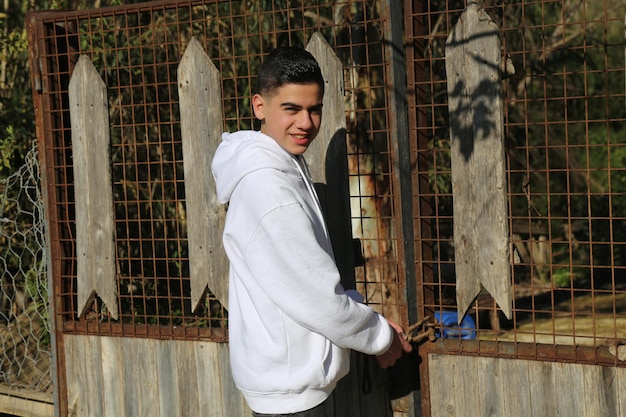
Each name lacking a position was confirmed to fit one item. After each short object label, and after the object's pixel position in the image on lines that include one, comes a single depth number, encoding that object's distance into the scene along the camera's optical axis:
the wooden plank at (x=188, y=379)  8.29
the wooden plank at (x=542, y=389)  6.76
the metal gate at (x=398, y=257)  6.77
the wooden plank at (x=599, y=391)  6.53
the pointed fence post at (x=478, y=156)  6.84
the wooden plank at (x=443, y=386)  7.20
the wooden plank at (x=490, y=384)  6.98
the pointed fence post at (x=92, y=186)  8.62
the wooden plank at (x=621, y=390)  6.49
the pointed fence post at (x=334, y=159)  7.56
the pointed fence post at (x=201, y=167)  8.06
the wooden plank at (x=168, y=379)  8.40
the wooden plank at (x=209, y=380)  8.17
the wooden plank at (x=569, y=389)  6.65
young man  5.56
